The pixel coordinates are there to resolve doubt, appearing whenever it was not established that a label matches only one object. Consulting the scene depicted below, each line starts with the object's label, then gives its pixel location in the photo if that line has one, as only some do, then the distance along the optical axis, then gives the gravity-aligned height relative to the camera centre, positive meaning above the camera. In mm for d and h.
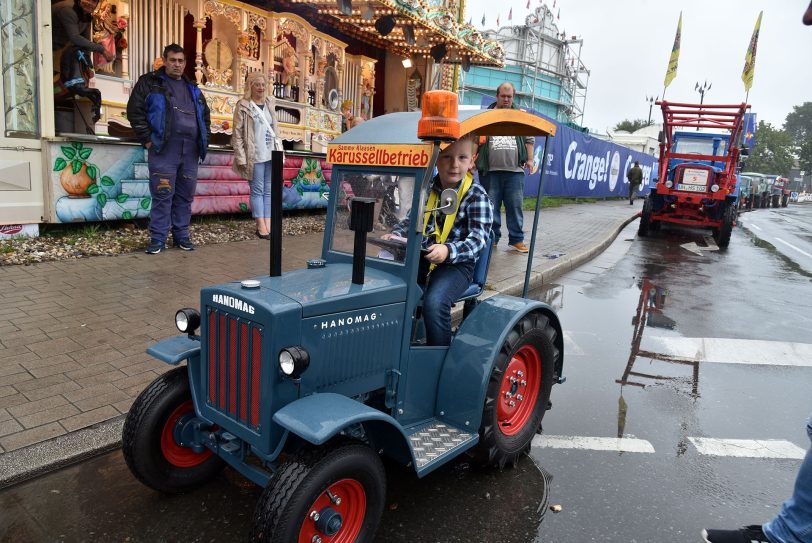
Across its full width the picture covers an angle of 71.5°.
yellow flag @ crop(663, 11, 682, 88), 18391 +3930
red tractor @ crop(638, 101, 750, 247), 12789 +150
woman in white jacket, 7449 +291
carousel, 6340 +1424
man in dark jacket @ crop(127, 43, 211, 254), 6238 +212
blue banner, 18109 +621
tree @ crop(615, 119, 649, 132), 99312 +10836
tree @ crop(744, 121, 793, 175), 77625 +5923
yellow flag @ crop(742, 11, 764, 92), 18812 +4331
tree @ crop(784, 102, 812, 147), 118938 +15901
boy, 2867 -323
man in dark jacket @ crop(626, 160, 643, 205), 24281 +432
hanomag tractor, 2084 -893
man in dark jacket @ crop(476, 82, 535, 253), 7879 +108
